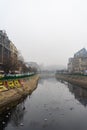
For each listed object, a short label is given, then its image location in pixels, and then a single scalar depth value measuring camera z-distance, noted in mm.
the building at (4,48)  35576
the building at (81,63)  64928
